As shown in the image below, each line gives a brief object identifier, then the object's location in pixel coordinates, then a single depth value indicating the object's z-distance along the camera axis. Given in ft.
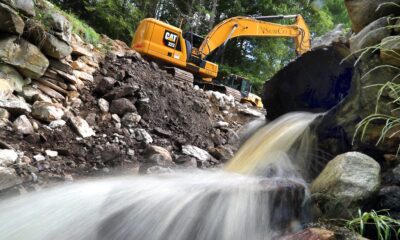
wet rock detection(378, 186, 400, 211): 7.15
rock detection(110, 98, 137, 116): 18.03
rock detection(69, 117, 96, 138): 15.49
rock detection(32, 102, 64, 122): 14.89
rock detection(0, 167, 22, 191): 10.29
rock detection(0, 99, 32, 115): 13.83
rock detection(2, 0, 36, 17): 14.98
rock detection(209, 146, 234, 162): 17.78
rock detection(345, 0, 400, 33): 9.78
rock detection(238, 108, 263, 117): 26.30
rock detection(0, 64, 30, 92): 15.03
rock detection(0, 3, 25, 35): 14.46
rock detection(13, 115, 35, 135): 13.56
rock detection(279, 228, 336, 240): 5.58
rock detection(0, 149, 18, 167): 11.38
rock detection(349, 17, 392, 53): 9.25
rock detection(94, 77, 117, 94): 18.97
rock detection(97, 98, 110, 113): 17.78
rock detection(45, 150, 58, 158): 13.35
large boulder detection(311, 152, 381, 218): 7.36
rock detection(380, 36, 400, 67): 8.03
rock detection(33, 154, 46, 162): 12.73
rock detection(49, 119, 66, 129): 14.98
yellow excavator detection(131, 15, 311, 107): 27.35
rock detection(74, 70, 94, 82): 18.93
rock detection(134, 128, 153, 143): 17.05
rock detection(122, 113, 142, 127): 17.72
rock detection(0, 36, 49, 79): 14.97
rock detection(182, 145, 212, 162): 17.15
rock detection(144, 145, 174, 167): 14.70
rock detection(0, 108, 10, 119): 13.55
